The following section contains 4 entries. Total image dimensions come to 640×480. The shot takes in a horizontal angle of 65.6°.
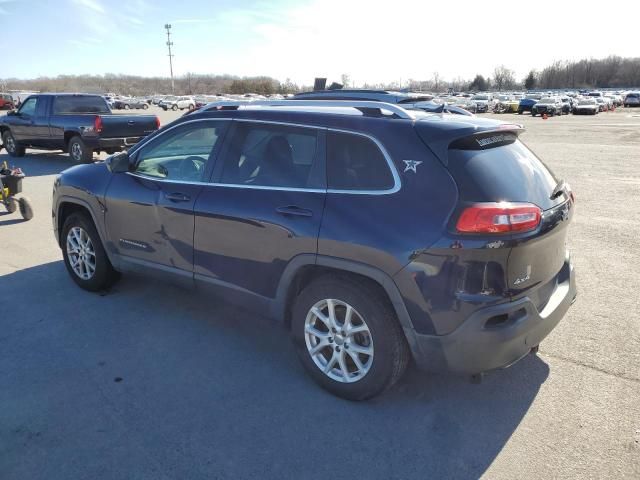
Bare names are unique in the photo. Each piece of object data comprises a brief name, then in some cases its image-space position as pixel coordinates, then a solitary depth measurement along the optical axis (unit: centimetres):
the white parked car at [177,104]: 6281
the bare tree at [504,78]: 14175
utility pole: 11338
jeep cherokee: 267
